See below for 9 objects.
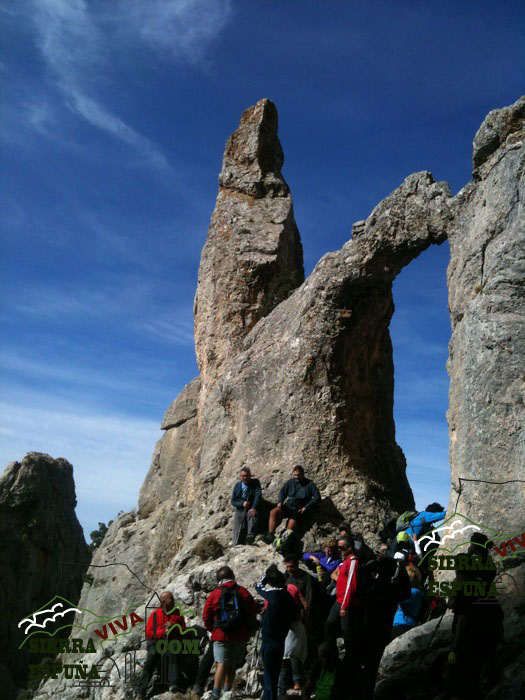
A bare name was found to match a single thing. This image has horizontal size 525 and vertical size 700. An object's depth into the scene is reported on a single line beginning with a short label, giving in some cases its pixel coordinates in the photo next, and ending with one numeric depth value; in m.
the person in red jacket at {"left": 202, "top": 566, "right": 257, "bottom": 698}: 8.38
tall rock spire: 18.56
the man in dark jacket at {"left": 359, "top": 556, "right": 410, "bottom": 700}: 7.39
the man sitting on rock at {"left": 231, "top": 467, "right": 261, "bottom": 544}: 12.34
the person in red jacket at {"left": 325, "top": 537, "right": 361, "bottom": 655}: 7.77
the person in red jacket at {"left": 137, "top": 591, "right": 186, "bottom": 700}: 9.30
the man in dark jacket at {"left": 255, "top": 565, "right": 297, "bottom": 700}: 7.78
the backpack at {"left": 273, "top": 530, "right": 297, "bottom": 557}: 11.40
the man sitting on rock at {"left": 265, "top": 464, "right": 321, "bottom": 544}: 12.12
